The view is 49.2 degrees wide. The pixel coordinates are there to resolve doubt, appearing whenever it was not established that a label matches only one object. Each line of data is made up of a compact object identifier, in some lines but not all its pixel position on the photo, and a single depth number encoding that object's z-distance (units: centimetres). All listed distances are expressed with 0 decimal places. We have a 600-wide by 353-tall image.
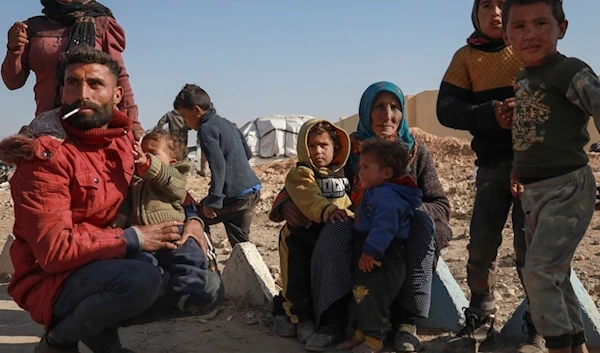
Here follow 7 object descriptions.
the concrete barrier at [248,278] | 420
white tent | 2584
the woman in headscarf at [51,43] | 393
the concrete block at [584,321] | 325
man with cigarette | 283
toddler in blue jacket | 325
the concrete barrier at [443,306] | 363
